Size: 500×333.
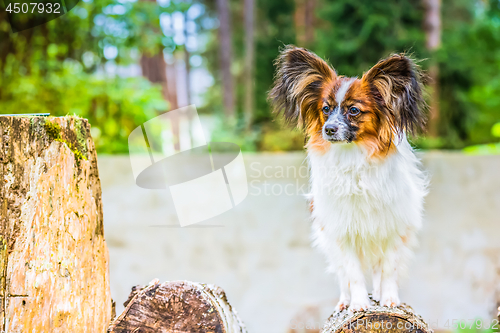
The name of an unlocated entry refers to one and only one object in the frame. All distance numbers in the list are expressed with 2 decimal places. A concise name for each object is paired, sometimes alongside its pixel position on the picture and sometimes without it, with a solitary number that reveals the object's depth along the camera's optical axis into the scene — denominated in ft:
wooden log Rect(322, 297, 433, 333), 7.79
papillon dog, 7.85
